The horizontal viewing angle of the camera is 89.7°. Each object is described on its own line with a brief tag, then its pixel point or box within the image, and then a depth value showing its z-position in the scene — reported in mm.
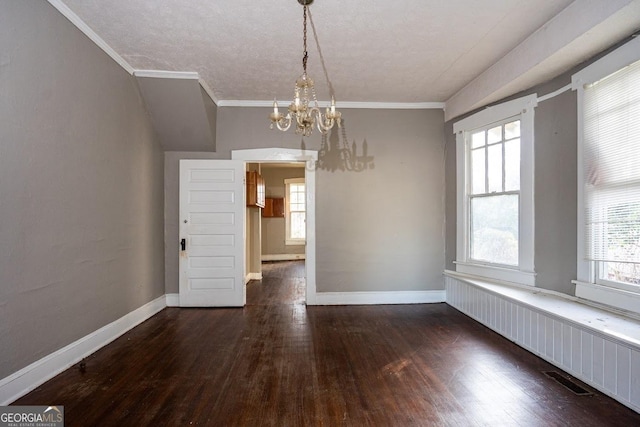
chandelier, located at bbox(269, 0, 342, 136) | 2395
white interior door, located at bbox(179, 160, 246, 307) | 4473
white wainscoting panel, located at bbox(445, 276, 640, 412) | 2102
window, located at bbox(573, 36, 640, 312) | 2406
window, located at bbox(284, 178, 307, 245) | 10133
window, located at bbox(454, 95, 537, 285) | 3426
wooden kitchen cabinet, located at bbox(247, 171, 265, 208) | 5861
